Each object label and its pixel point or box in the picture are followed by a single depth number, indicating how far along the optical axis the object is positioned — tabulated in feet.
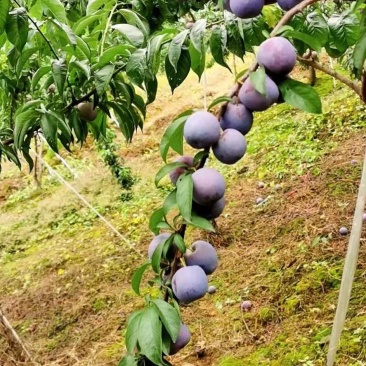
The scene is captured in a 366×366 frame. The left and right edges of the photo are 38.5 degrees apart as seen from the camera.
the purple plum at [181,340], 1.99
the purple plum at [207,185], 1.74
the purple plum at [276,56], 1.71
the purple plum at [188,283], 1.86
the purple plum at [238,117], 1.76
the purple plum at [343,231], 9.30
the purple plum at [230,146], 1.75
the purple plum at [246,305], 8.70
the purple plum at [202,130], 1.71
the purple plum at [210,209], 1.90
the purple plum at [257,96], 1.71
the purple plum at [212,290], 9.62
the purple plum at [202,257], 1.99
